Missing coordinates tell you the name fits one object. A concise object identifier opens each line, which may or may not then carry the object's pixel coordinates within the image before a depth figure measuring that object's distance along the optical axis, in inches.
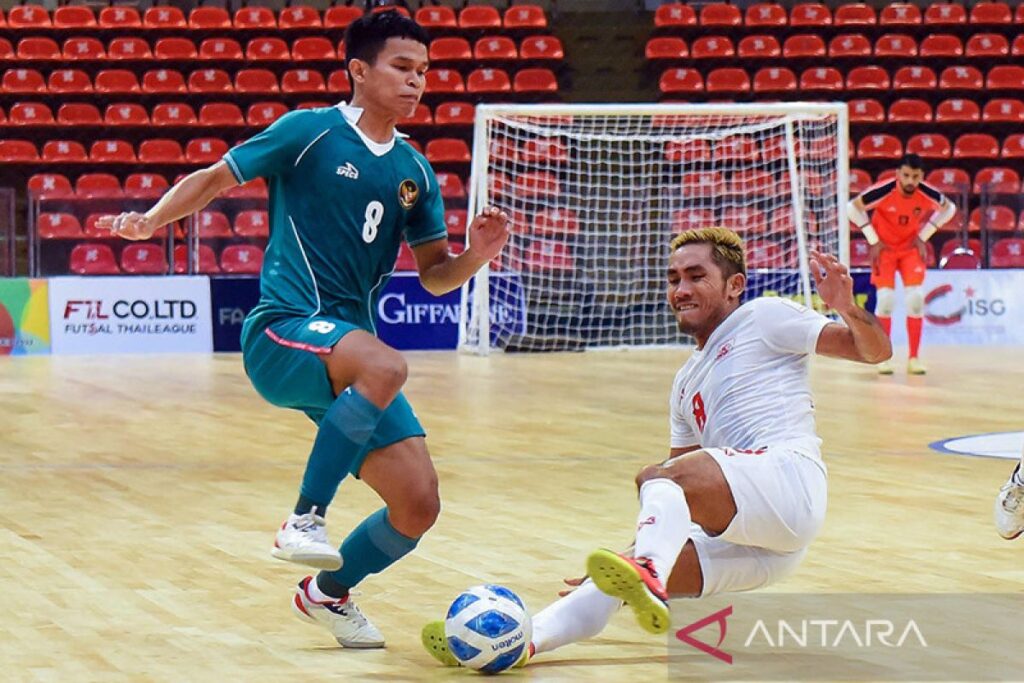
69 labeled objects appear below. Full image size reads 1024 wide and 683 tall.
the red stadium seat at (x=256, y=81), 866.8
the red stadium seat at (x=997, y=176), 857.5
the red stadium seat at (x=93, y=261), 698.8
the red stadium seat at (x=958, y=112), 887.7
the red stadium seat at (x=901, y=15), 929.5
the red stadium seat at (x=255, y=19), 900.0
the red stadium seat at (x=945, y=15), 933.2
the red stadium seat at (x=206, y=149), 832.9
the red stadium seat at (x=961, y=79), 900.6
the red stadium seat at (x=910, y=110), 889.5
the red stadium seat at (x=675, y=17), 916.6
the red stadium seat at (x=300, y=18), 901.2
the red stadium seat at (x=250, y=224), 713.0
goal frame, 672.4
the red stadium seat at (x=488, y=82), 869.2
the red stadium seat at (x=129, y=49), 877.2
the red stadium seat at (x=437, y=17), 904.3
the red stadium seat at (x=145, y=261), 709.9
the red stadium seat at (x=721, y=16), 916.6
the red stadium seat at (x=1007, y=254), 745.6
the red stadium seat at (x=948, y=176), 852.0
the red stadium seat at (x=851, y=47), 904.3
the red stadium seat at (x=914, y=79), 898.7
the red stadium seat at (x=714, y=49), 896.9
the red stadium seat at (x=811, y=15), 919.7
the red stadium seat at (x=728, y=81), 876.6
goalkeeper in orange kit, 593.9
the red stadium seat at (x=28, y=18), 887.1
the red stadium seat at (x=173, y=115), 847.1
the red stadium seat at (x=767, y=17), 918.4
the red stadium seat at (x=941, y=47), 911.7
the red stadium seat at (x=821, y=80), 881.5
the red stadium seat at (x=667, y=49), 900.6
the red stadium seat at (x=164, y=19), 895.7
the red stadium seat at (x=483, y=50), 885.8
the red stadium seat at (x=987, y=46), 914.7
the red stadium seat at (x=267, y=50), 882.1
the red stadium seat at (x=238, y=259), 705.0
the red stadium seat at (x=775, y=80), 874.1
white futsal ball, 169.6
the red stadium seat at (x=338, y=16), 900.0
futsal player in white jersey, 170.4
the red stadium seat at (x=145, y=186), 708.0
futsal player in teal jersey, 180.2
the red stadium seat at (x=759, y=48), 893.2
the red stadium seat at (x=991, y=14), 937.5
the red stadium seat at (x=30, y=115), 839.7
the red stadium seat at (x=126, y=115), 847.7
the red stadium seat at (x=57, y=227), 693.9
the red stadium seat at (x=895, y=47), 909.2
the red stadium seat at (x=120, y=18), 895.1
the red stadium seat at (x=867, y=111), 877.8
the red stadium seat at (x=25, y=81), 856.9
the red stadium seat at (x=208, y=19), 895.1
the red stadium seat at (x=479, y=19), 905.5
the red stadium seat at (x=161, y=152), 834.2
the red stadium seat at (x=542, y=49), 897.4
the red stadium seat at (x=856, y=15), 923.4
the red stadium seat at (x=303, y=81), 863.7
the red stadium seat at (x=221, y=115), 844.6
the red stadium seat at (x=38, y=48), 875.4
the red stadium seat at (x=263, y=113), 844.6
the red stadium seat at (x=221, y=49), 880.9
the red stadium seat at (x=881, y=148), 860.0
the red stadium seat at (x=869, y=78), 894.4
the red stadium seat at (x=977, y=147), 874.1
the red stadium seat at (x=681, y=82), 879.1
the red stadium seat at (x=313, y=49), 882.1
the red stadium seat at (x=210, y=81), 865.5
